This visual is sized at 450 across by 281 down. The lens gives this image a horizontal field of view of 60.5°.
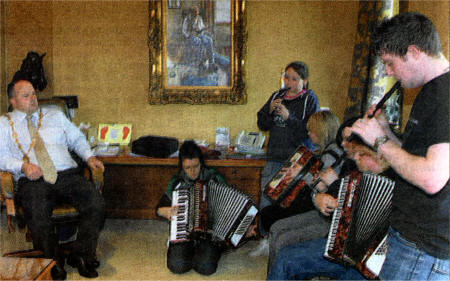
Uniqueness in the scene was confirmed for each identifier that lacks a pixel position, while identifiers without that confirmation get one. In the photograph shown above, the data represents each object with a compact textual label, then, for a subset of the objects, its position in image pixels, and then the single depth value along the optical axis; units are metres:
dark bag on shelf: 3.45
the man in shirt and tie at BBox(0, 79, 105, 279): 2.56
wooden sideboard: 3.38
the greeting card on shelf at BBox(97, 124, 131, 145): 3.73
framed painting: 3.57
